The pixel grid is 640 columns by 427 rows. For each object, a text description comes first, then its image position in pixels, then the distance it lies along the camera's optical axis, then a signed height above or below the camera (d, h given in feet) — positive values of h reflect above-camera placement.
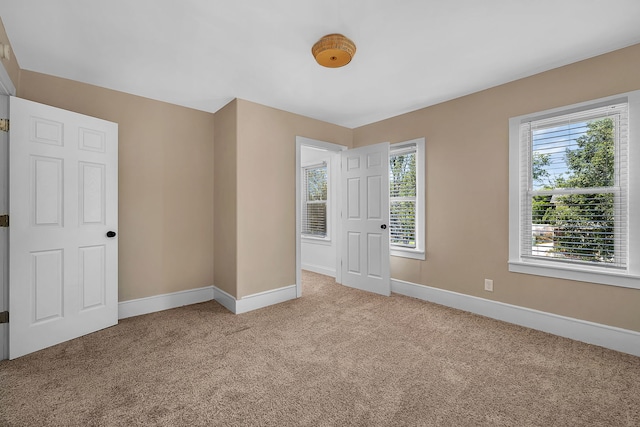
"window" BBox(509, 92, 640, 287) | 8.21 +0.64
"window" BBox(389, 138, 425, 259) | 12.86 +0.68
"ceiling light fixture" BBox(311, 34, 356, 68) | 7.18 +4.10
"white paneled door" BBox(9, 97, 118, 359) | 7.86 -0.38
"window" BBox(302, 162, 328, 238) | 17.98 +0.78
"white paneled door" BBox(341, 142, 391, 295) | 13.23 -0.24
